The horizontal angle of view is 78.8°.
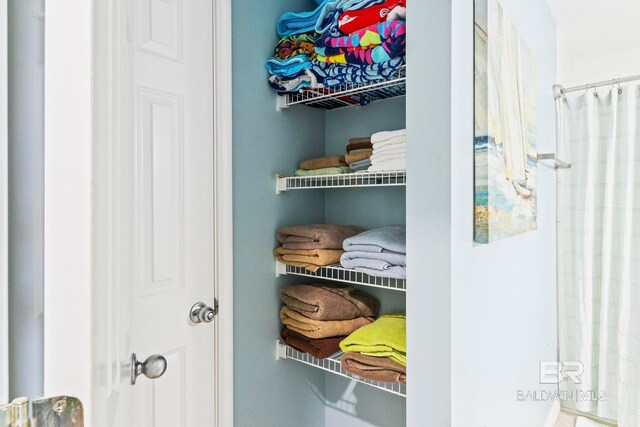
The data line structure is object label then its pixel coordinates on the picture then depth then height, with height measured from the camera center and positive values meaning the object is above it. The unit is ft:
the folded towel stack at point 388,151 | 4.33 +0.71
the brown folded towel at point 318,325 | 4.75 -1.41
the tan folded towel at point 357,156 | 4.72 +0.71
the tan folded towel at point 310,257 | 4.76 -0.54
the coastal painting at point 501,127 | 3.62 +0.94
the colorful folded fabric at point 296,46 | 4.77 +2.11
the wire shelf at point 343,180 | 4.39 +0.41
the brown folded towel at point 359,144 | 4.86 +0.88
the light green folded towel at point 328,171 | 4.92 +0.55
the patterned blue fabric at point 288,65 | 4.67 +1.83
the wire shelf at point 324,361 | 4.54 -1.89
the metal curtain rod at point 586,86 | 6.40 +2.22
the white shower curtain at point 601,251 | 6.64 -0.68
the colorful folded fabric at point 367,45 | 3.99 +1.83
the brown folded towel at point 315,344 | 4.76 -1.63
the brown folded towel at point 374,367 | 4.12 -1.70
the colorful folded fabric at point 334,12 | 4.24 +2.29
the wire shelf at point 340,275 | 4.56 -0.79
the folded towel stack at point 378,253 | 4.27 -0.45
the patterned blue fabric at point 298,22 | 4.75 +2.44
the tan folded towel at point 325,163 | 5.00 +0.66
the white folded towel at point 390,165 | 4.32 +0.54
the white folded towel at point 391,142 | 4.32 +0.81
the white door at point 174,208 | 3.76 +0.07
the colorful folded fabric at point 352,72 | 4.22 +1.61
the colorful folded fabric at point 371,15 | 3.97 +2.09
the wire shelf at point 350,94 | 4.38 +1.53
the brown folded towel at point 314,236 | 4.80 -0.29
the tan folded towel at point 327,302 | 4.80 -1.14
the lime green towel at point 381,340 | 4.19 -1.42
